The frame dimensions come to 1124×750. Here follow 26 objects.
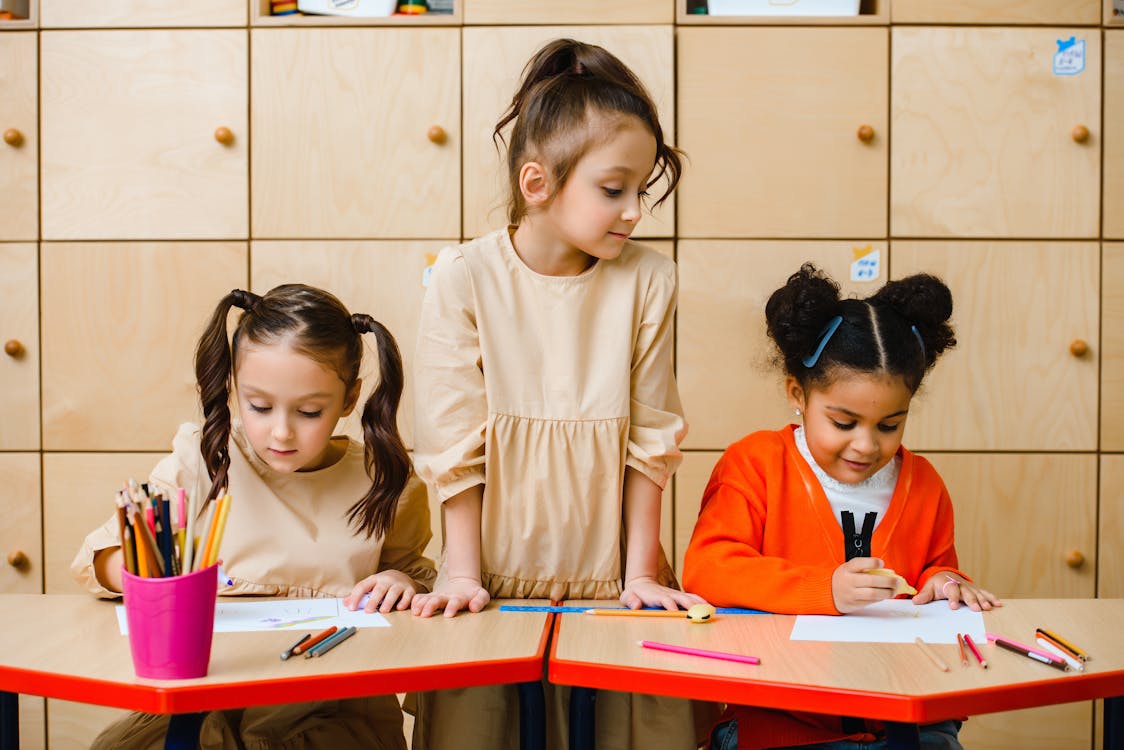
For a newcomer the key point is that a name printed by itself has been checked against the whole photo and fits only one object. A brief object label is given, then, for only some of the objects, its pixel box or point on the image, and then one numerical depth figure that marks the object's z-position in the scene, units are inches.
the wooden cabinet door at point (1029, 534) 95.1
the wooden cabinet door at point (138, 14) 94.3
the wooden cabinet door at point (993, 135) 93.9
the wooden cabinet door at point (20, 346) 95.7
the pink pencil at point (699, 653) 43.2
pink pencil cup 40.0
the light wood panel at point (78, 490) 96.0
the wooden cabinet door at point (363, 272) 94.6
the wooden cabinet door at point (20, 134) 95.2
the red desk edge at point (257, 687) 39.4
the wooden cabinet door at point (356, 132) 94.0
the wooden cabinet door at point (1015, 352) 94.7
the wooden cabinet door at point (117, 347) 95.7
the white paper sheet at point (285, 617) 48.6
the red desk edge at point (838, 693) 39.3
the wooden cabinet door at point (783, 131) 93.5
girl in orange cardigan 60.9
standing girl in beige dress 56.4
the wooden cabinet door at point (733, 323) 94.3
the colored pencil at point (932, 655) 42.9
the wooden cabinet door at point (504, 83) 92.9
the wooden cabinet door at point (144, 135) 94.8
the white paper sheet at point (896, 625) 47.7
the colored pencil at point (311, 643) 43.8
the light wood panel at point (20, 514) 96.2
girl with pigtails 58.5
